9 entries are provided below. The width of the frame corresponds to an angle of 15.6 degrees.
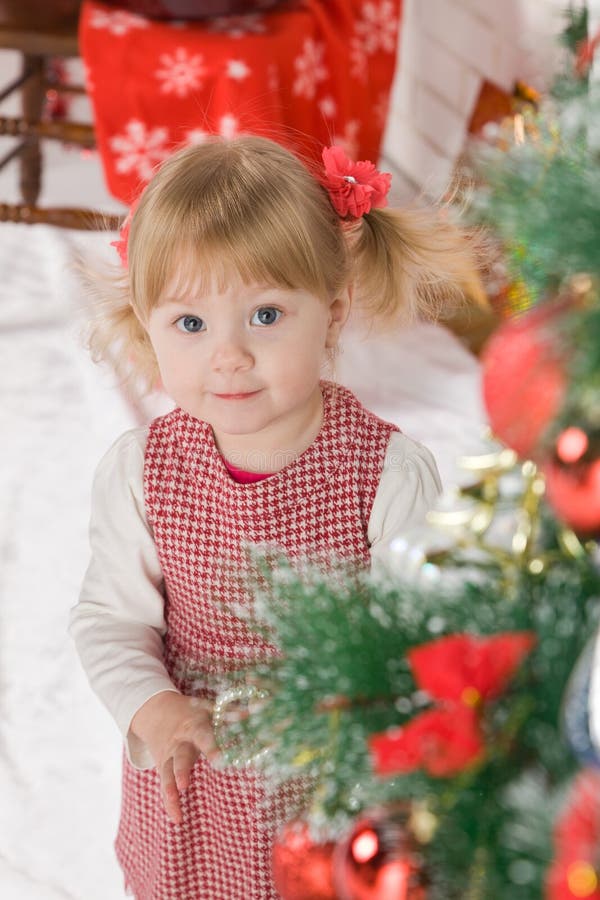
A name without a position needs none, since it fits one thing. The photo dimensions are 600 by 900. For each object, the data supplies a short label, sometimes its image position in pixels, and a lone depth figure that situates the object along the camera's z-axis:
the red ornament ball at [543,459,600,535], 0.95
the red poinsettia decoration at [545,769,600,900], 0.86
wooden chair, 2.42
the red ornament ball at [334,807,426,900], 1.01
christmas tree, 0.97
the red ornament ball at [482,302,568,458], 0.96
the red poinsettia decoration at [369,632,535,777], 1.00
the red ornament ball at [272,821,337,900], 1.08
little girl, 1.33
